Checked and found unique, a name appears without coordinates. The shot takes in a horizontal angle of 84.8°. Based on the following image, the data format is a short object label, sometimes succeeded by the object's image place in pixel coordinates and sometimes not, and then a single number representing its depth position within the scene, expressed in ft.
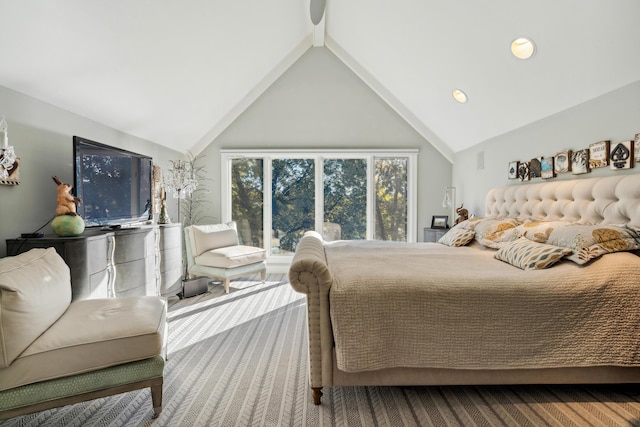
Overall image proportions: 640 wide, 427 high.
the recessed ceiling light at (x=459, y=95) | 12.10
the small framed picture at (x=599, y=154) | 8.02
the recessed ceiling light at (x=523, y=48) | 8.40
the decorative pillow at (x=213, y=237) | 14.33
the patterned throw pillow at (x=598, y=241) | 6.38
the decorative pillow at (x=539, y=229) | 8.20
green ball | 7.63
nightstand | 14.87
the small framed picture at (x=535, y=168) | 10.55
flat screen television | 8.50
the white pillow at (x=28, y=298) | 4.80
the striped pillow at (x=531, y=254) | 6.72
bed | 5.82
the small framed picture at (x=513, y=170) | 11.64
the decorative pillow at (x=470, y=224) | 11.56
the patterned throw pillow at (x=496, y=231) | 9.62
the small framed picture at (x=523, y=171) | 11.11
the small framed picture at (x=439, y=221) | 16.10
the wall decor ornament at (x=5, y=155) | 6.15
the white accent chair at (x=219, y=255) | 13.66
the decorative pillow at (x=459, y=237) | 11.02
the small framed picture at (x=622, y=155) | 7.36
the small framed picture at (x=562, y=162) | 9.29
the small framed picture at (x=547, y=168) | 9.99
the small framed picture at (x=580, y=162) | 8.61
